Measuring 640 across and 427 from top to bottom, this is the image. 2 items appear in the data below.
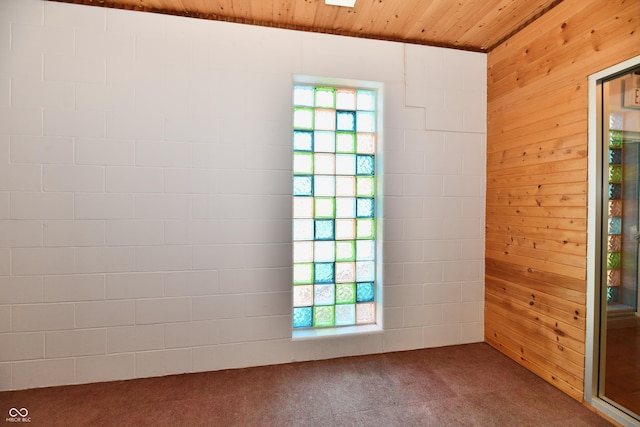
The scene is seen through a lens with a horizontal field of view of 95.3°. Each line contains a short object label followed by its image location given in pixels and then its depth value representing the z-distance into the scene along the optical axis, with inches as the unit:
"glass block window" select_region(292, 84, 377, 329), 96.5
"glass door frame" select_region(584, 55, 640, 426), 70.7
